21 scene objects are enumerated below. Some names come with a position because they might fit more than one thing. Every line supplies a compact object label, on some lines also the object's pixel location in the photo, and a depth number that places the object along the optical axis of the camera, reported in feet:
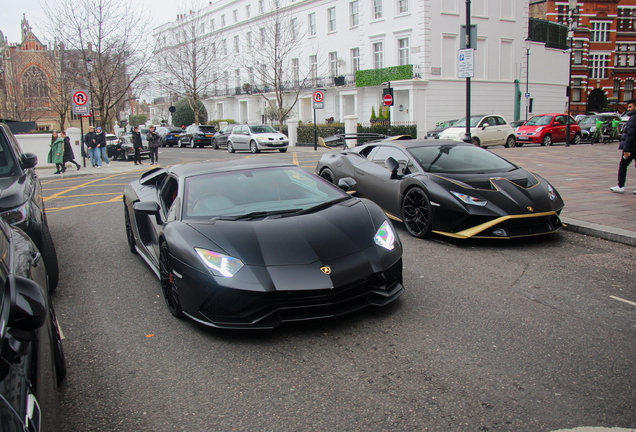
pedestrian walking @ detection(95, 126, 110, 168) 69.87
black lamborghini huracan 19.97
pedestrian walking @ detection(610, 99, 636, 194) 29.19
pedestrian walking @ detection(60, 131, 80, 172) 63.72
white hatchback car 75.20
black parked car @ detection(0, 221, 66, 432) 4.84
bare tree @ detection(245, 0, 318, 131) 152.46
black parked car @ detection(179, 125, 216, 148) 119.44
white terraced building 117.08
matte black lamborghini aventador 11.46
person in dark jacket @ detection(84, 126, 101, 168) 68.64
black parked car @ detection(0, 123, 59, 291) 14.80
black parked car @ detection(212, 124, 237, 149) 105.82
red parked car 85.56
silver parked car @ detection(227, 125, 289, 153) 92.17
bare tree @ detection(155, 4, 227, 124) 162.74
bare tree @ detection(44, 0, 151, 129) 96.99
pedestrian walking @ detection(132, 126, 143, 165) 78.28
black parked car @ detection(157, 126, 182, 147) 129.49
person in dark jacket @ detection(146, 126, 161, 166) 74.59
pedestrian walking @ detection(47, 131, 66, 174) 62.90
